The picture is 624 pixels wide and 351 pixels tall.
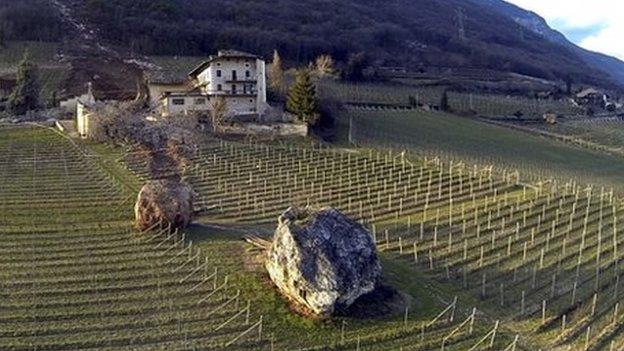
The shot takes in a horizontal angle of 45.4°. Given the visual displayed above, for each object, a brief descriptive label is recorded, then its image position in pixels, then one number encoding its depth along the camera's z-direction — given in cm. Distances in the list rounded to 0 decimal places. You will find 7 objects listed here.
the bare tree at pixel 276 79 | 8752
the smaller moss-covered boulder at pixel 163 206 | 3925
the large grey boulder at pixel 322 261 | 3031
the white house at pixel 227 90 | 7750
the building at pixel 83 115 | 6756
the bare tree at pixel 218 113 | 7075
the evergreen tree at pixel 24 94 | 8144
